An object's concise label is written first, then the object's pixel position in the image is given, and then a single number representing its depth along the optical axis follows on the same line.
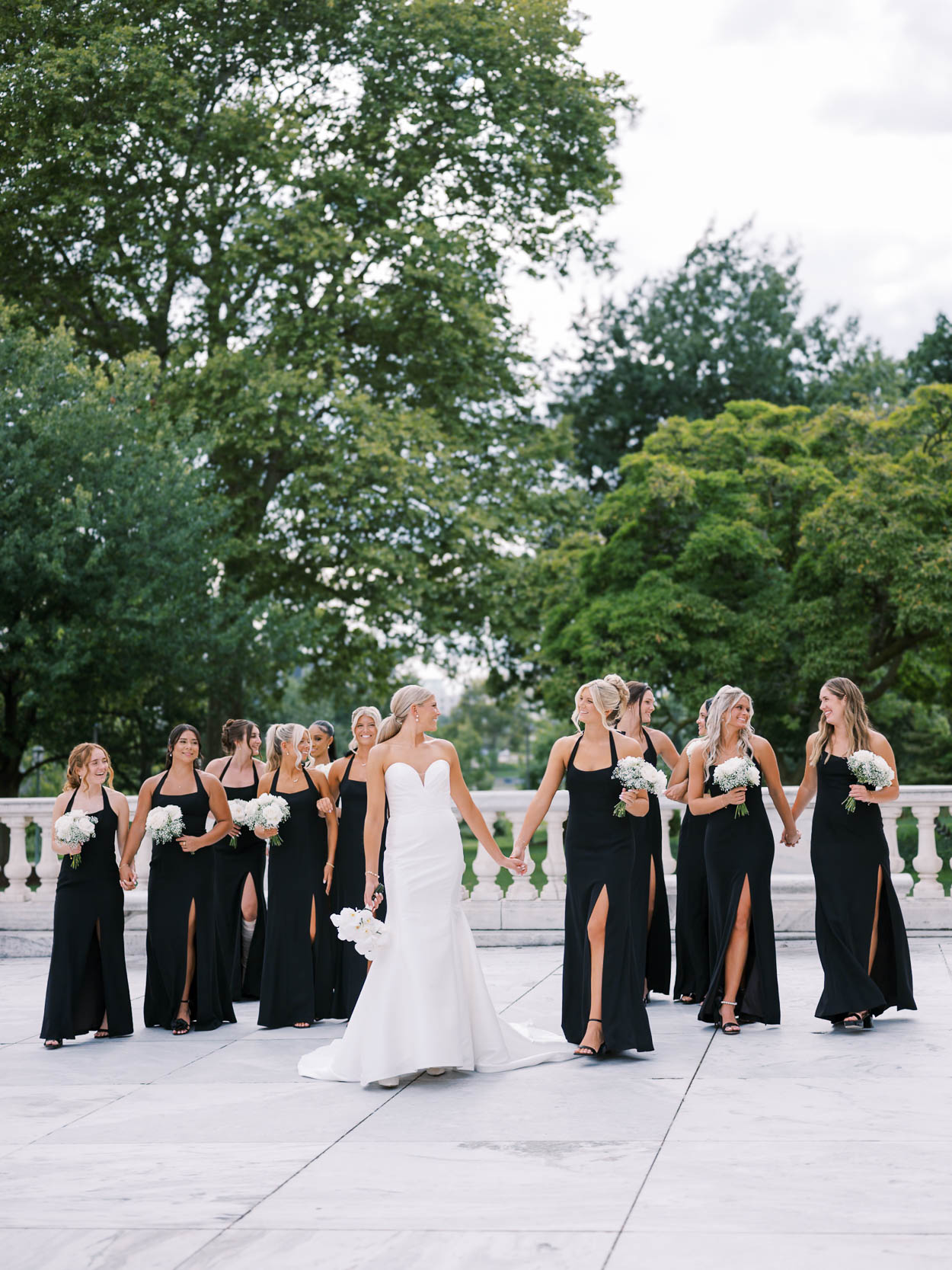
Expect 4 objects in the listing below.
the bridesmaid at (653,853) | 9.77
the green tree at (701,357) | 36.50
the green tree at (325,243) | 24.47
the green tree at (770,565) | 22.66
